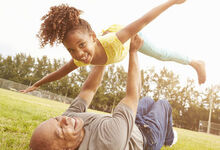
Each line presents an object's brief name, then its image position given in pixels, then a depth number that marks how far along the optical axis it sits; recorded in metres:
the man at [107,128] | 0.82
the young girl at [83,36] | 1.15
